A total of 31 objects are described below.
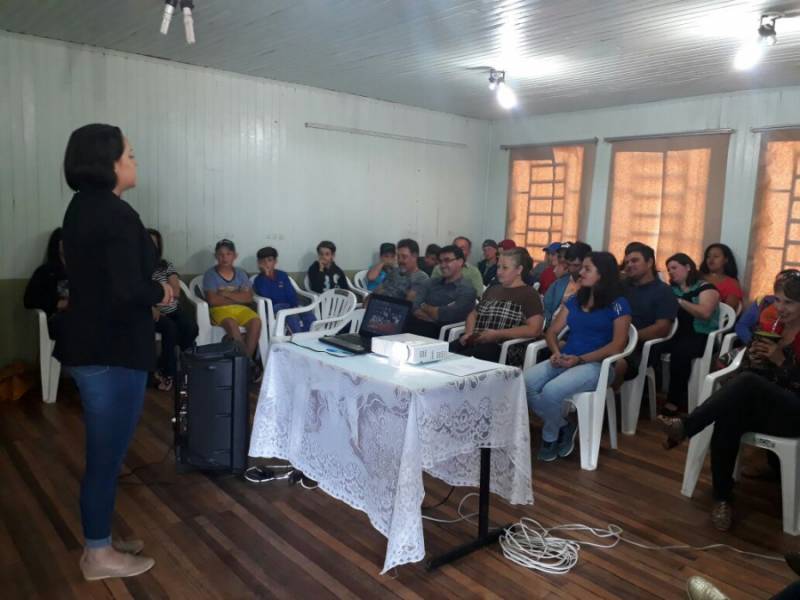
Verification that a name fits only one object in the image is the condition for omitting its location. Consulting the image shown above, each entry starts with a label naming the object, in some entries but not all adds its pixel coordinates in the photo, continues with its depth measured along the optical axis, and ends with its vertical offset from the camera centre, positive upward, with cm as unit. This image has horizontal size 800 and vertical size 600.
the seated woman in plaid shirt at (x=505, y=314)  370 -54
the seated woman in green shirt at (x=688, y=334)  420 -69
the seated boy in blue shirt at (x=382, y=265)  593 -44
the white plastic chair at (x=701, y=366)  414 -88
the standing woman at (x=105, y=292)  184 -25
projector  236 -49
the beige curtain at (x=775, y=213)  491 +19
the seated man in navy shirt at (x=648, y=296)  393 -41
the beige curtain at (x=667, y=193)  539 +35
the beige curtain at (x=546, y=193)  631 +35
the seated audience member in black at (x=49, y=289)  408 -56
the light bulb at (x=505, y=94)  489 +107
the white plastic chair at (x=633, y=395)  378 -100
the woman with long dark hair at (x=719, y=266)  498 -26
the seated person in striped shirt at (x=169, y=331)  431 -85
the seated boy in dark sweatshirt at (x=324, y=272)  556 -50
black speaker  287 -91
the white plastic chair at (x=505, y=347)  374 -74
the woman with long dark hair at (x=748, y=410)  263 -74
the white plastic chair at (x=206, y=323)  461 -84
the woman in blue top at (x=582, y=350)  325 -65
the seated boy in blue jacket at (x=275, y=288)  508 -61
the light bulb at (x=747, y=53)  365 +110
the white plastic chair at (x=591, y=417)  323 -97
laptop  261 -44
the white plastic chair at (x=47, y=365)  404 -105
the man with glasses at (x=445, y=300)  420 -54
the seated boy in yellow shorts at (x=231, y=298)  464 -66
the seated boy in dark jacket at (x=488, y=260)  638 -38
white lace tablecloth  204 -77
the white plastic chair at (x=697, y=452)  291 -102
